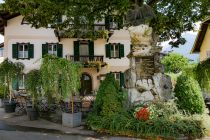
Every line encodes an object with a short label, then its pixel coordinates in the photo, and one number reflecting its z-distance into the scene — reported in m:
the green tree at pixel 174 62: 38.63
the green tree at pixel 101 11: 14.46
